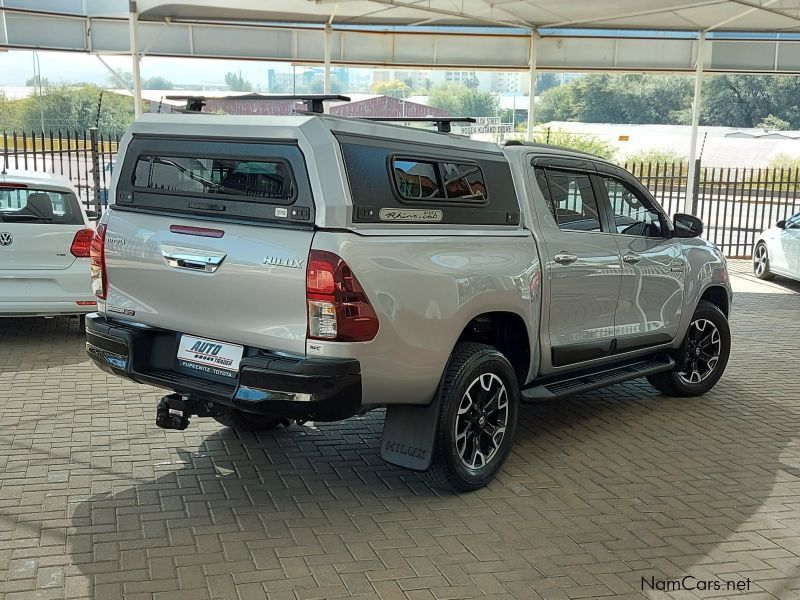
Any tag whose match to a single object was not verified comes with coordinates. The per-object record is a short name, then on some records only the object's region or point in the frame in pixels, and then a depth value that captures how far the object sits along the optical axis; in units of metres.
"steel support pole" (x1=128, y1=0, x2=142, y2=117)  15.69
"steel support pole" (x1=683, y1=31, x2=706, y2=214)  18.36
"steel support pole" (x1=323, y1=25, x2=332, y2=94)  18.13
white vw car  8.20
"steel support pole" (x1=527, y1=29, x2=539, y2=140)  18.85
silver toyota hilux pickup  4.32
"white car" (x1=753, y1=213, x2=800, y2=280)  14.04
